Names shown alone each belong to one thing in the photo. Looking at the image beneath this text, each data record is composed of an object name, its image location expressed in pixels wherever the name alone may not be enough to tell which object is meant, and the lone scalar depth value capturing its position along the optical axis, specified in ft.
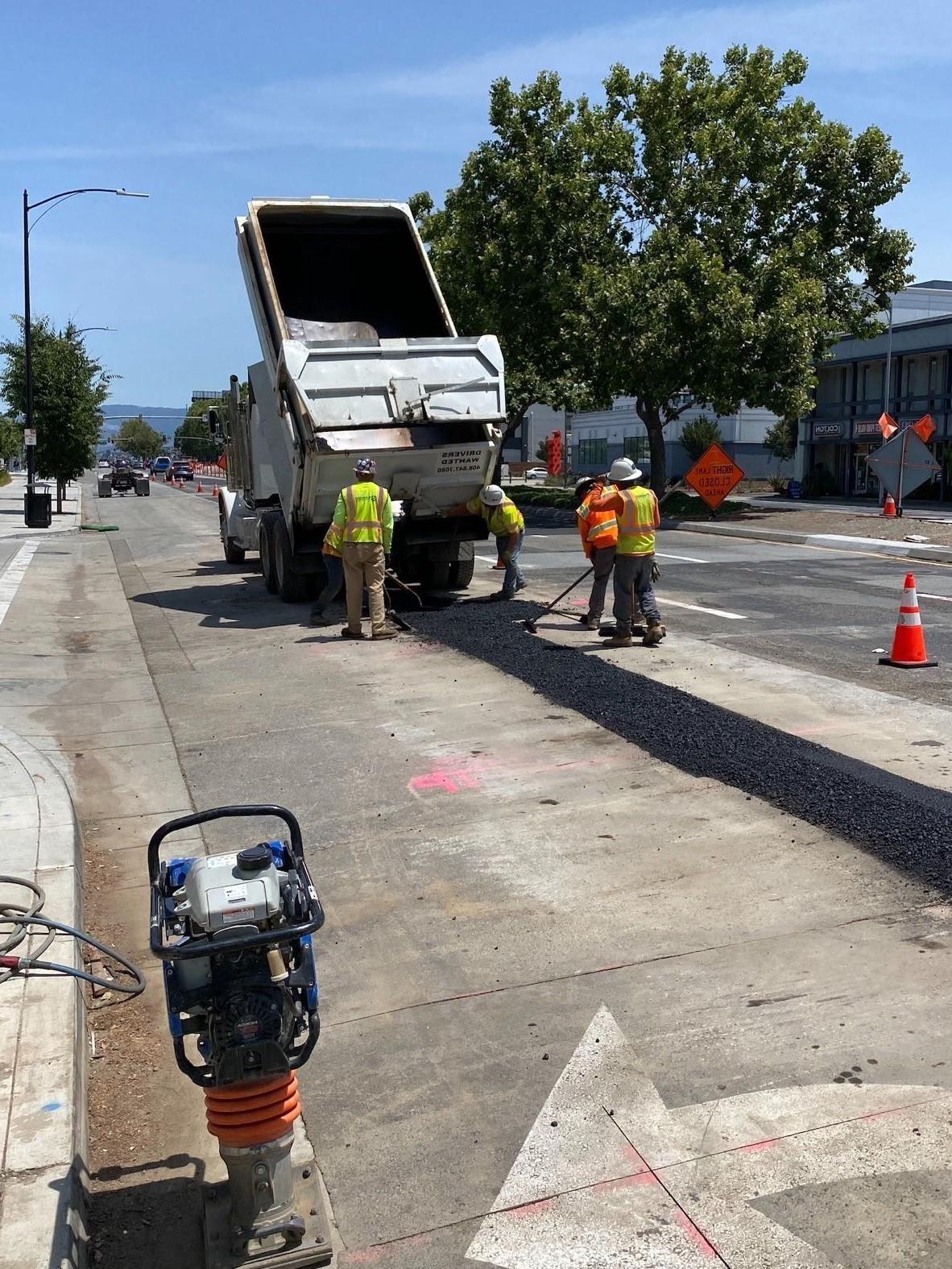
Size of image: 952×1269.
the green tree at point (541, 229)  101.81
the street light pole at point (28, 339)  101.56
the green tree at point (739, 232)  96.37
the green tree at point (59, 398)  117.29
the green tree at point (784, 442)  176.96
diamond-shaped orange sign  89.10
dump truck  40.98
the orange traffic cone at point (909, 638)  34.32
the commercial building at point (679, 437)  199.72
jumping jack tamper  10.02
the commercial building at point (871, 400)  151.33
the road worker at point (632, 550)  36.65
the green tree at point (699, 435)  174.91
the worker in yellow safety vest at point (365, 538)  39.60
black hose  13.74
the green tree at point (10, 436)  237.25
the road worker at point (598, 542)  38.96
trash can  102.53
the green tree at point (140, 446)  640.99
